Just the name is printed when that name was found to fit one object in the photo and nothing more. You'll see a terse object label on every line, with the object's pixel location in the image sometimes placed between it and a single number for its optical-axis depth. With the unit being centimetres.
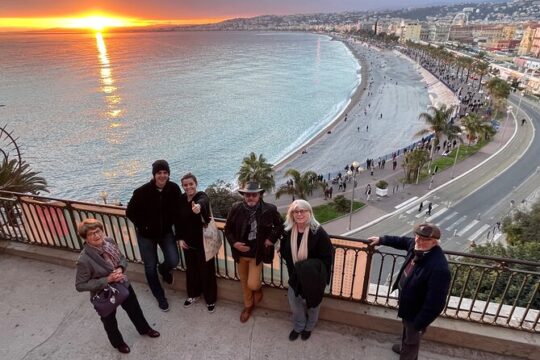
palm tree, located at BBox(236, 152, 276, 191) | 3141
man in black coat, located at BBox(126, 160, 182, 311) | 445
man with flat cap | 339
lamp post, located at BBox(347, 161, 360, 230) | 2593
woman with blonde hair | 391
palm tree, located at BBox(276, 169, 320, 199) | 3183
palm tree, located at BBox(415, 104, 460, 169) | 4025
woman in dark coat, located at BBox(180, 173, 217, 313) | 441
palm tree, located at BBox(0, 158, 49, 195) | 1061
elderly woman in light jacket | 372
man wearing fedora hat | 423
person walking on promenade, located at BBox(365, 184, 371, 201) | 3335
